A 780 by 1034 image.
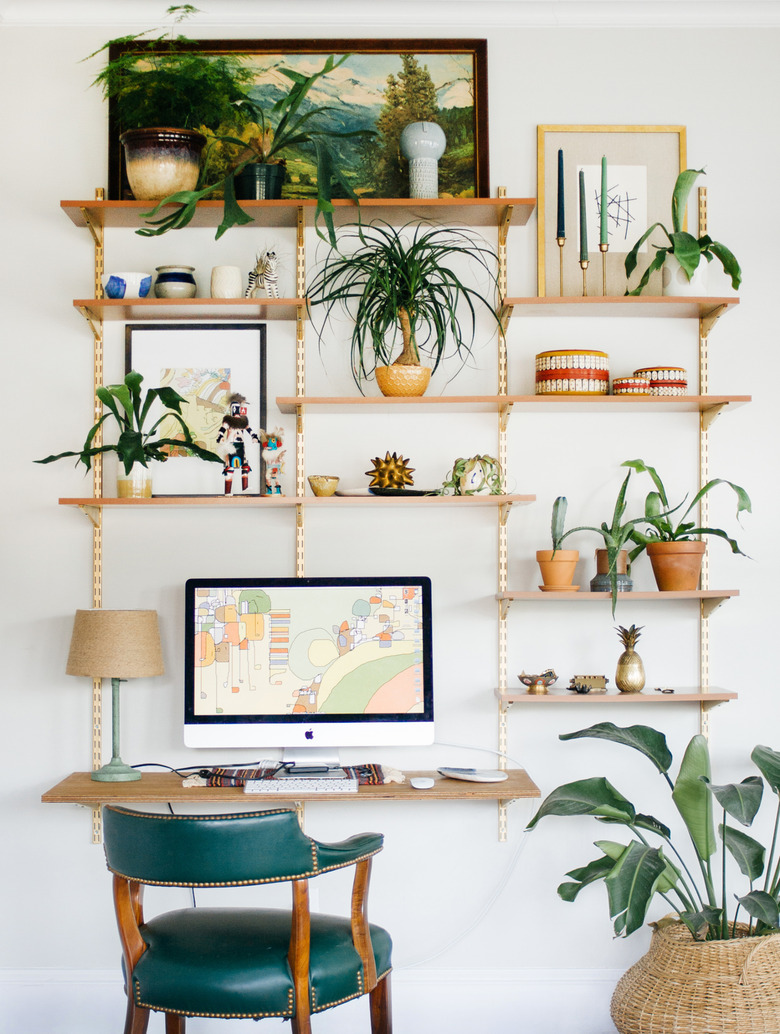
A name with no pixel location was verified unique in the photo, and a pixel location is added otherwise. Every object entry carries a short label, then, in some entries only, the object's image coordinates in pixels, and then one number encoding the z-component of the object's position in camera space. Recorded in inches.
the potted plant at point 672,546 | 101.5
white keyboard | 95.4
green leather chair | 75.0
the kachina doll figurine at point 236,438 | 109.4
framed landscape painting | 112.0
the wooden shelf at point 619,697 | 101.4
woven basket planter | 87.7
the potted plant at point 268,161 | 95.3
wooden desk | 95.7
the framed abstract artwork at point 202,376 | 110.1
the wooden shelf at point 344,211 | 104.1
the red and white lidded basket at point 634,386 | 105.4
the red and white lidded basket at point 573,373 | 105.0
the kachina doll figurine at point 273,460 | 105.8
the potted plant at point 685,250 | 100.5
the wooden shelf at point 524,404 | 103.0
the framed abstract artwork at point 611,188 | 112.1
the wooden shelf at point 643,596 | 101.8
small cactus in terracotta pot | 103.2
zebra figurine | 107.9
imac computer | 102.8
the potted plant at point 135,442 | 99.3
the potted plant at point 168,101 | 104.8
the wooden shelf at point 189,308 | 105.0
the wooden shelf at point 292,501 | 102.0
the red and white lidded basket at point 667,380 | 105.3
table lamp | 99.7
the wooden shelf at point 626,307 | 104.6
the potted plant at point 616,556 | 100.2
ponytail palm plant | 104.7
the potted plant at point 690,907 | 87.7
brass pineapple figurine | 104.0
